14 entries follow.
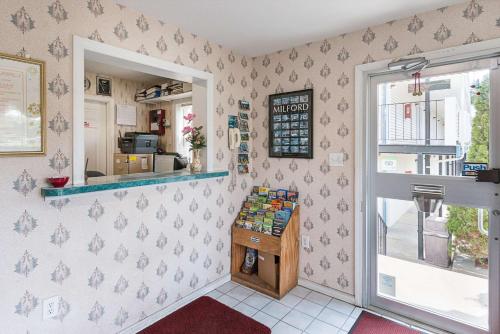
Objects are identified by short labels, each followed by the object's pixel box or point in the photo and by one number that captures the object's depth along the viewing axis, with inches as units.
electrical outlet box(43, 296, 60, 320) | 64.9
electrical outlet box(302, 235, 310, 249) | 106.2
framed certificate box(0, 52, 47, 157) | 57.7
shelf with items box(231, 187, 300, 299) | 100.4
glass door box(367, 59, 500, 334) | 75.7
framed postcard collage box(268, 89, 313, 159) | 103.7
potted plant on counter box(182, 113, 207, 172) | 97.8
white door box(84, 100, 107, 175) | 157.6
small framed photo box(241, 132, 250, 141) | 116.2
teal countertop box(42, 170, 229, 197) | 62.1
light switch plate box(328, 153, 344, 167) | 96.9
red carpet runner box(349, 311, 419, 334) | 81.8
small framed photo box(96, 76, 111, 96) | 156.1
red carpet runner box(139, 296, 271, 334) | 81.7
